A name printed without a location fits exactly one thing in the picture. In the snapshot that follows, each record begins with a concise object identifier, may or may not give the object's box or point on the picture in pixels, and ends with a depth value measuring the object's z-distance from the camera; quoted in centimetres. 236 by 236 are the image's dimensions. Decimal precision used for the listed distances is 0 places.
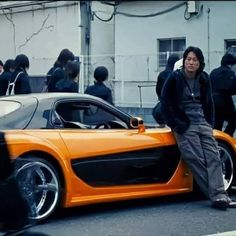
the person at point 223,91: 1081
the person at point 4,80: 1107
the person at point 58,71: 1043
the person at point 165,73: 1076
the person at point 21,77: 1034
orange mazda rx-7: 666
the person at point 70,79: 954
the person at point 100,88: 962
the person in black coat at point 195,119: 758
